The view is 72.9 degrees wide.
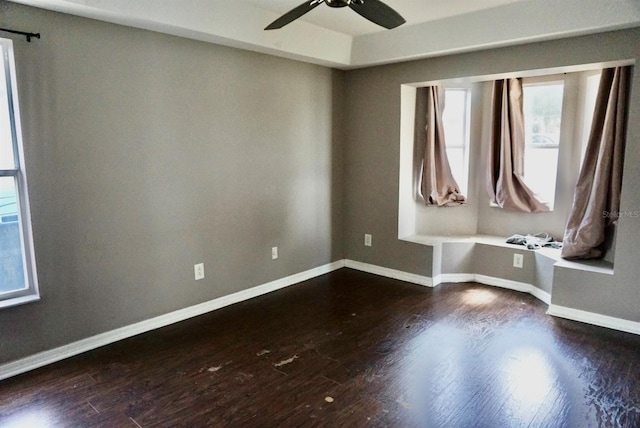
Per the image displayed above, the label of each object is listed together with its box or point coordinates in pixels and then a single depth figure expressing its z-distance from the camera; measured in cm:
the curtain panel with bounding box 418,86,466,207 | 454
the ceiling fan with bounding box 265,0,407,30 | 228
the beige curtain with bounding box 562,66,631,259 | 343
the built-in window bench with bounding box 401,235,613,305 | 393
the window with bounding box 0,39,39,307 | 257
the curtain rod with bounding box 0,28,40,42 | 247
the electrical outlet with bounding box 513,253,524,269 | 416
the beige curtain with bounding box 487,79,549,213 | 436
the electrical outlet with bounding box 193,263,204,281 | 359
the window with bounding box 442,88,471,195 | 468
